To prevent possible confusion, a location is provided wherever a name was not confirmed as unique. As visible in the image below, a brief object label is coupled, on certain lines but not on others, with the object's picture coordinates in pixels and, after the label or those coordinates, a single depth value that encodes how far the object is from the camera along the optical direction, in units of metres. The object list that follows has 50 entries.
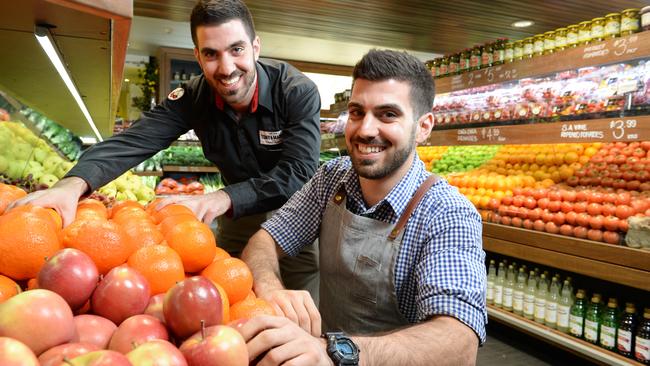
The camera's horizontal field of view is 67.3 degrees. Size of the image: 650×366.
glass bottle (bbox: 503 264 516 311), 3.83
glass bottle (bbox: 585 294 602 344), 3.17
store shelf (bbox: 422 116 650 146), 3.08
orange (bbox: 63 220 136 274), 0.99
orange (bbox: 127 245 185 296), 0.99
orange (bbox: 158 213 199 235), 1.35
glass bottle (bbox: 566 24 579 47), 3.56
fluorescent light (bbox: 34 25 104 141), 1.16
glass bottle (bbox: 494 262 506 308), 3.92
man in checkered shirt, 1.24
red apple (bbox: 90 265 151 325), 0.81
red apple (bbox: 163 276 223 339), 0.74
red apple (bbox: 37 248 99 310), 0.79
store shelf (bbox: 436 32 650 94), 3.08
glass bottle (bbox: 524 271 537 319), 3.63
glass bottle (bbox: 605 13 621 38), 3.25
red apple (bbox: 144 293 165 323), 0.83
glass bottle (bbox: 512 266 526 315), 3.72
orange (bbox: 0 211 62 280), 0.96
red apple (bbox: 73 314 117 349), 0.73
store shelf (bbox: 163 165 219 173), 6.43
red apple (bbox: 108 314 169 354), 0.71
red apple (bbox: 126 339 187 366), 0.63
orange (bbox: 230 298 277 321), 1.01
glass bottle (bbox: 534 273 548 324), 3.53
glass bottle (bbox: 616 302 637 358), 2.97
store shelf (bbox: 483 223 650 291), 2.79
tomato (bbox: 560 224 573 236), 3.28
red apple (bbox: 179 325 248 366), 0.67
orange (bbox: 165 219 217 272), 1.17
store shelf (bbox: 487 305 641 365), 3.02
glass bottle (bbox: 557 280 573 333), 3.36
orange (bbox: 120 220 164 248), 1.20
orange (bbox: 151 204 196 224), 1.54
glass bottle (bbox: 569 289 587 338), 3.26
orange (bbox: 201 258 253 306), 1.13
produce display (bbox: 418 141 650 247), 3.09
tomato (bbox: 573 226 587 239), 3.19
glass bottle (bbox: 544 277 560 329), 3.45
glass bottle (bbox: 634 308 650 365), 2.87
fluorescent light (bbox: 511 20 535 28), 5.76
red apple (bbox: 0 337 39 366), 0.56
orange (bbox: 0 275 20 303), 0.88
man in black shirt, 1.80
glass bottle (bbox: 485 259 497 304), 4.03
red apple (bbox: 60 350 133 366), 0.58
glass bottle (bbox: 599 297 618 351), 3.06
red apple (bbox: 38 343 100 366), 0.63
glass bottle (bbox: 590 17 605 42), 3.36
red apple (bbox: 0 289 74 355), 0.65
